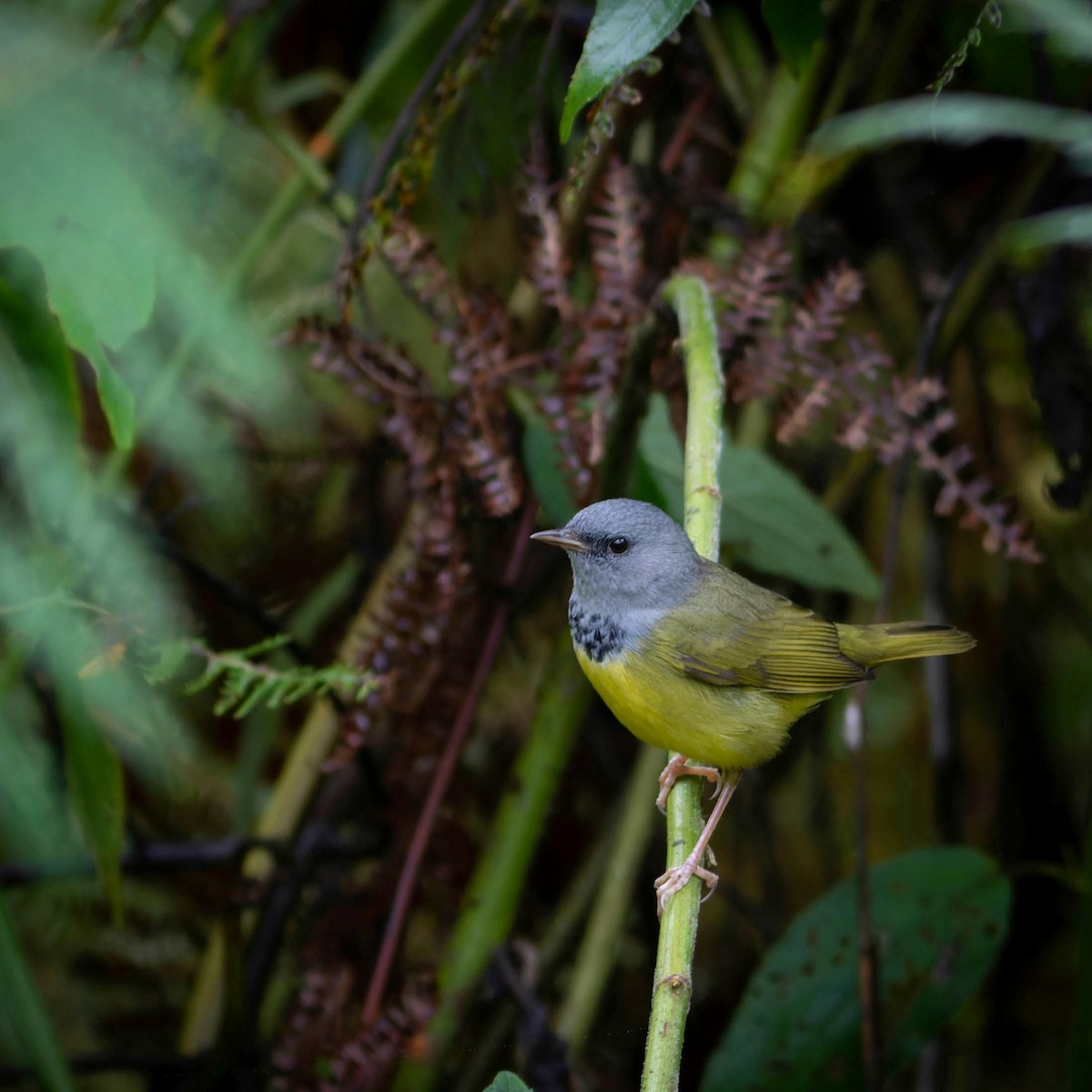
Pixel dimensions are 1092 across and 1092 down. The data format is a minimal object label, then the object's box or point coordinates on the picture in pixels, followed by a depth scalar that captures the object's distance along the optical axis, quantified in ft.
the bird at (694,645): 12.69
